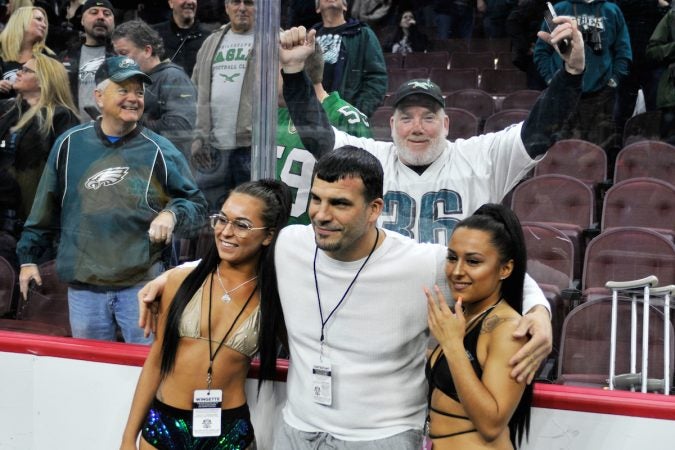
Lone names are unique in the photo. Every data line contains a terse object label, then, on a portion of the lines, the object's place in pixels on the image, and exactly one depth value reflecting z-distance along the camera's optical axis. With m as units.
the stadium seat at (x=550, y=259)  3.28
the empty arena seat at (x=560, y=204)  3.37
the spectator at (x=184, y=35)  3.84
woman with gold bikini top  2.85
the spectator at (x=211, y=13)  3.78
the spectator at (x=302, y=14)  3.59
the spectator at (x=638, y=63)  3.32
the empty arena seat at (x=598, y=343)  3.01
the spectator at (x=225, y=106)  3.62
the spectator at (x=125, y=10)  4.00
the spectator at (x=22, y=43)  4.10
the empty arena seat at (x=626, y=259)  3.17
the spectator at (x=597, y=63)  3.30
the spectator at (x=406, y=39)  3.76
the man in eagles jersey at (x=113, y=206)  3.64
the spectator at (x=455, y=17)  3.72
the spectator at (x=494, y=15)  3.72
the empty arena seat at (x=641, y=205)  3.31
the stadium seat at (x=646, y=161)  3.41
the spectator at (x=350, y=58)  3.63
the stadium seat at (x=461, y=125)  3.48
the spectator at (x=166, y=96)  3.77
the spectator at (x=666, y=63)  3.32
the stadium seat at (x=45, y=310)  3.68
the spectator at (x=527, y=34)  3.45
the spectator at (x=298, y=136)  3.51
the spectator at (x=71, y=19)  4.05
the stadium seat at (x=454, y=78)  3.64
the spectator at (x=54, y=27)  4.09
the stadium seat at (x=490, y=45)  3.52
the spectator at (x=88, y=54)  3.90
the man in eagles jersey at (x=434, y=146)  3.23
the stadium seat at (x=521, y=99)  3.41
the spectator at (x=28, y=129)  3.95
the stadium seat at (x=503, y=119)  3.42
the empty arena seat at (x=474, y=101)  3.55
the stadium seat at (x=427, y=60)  3.75
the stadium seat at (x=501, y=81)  3.58
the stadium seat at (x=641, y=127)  3.41
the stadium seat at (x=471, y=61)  3.71
